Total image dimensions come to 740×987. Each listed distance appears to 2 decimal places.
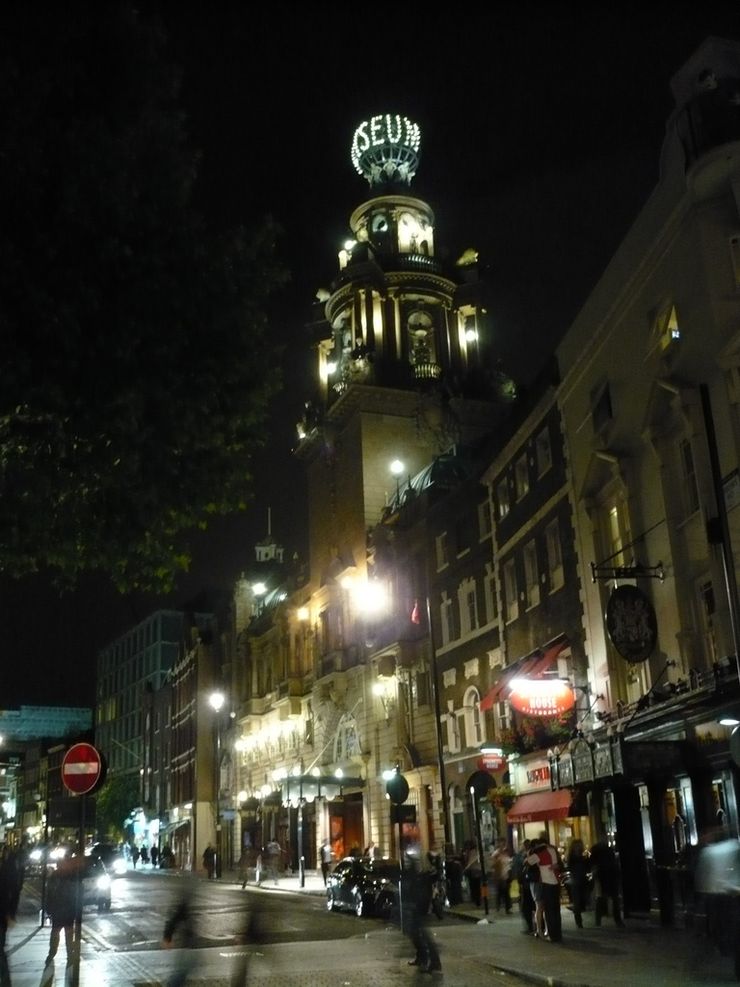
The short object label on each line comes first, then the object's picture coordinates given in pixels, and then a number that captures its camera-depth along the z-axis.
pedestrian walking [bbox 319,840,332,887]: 38.31
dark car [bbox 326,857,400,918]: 25.39
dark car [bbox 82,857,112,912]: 28.97
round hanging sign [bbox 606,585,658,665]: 21.55
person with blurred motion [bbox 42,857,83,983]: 14.72
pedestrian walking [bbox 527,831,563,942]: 17.95
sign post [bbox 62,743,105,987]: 13.13
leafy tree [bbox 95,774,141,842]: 97.12
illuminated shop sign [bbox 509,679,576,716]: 25.52
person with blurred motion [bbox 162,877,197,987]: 11.85
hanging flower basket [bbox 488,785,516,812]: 29.89
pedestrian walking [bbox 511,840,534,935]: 19.72
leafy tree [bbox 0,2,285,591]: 12.84
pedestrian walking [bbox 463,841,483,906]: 26.56
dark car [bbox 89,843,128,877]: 41.72
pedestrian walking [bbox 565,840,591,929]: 20.47
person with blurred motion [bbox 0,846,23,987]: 15.58
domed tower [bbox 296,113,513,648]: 53.41
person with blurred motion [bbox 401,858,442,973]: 14.88
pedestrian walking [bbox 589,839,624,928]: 20.38
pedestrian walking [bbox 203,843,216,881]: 38.13
